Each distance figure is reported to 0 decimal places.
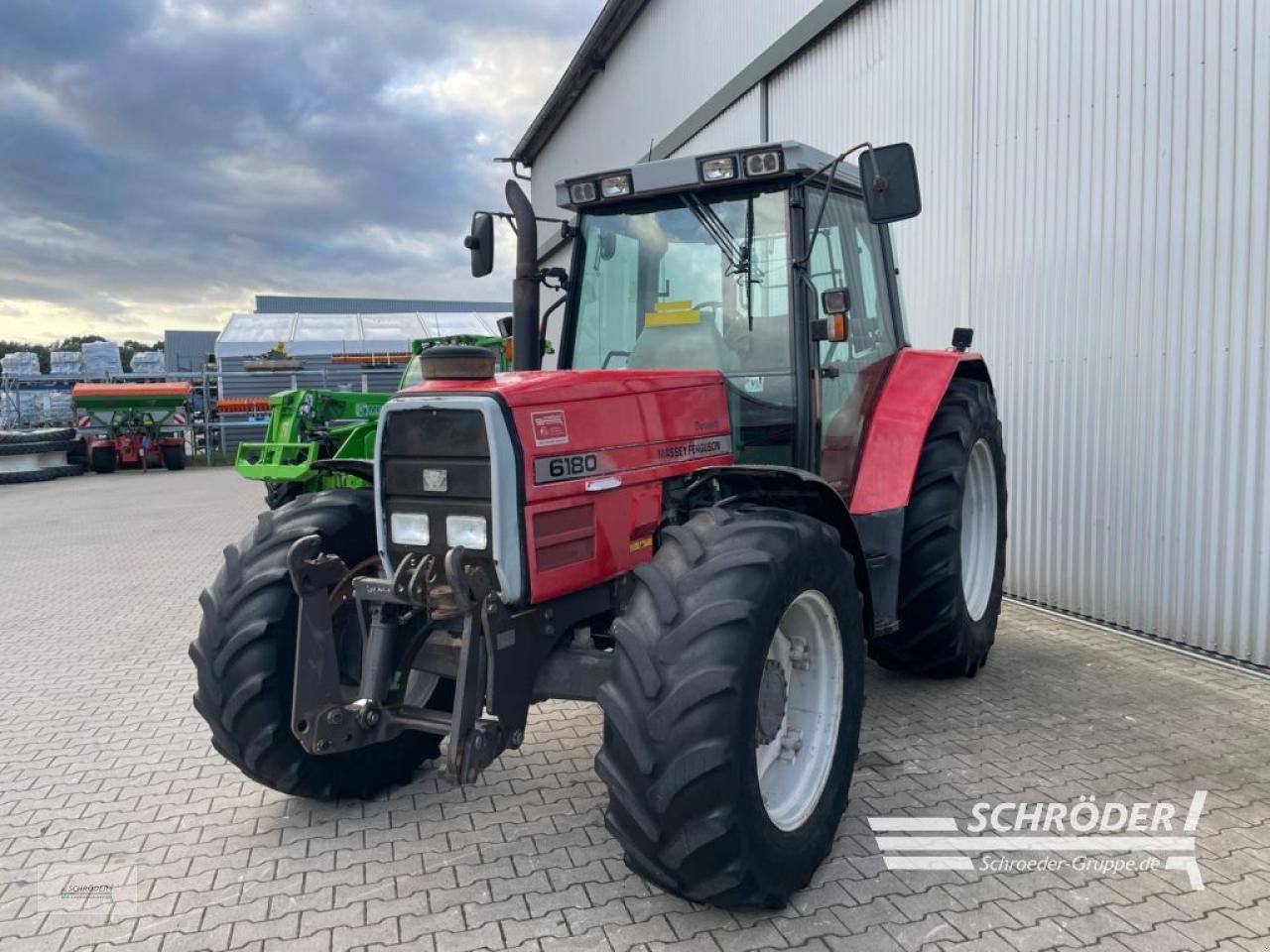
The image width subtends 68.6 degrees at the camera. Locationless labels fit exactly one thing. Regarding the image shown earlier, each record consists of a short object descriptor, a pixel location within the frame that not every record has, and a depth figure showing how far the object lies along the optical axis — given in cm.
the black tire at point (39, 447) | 1888
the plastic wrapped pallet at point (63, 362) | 2847
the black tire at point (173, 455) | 2133
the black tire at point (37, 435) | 1922
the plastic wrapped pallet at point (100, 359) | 2661
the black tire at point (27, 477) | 1859
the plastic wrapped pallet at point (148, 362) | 3064
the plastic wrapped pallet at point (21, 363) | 2628
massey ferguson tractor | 253
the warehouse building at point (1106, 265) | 475
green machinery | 1014
